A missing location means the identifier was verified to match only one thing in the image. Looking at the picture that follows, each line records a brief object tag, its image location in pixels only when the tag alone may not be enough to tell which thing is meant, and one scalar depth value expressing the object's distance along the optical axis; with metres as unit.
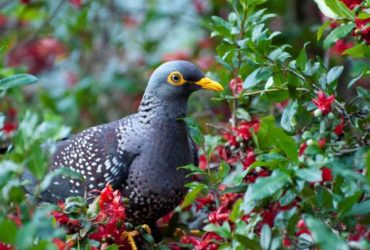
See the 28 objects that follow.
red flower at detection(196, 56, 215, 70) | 12.81
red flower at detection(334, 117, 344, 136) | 5.75
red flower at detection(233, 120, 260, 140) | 6.68
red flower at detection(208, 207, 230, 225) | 5.66
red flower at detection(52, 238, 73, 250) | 4.90
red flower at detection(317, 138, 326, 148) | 5.25
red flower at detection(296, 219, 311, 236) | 4.95
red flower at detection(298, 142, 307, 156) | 5.53
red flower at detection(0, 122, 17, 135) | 8.01
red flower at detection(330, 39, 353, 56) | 7.96
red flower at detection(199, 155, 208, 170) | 7.76
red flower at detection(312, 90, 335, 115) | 5.50
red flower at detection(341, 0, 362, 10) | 5.92
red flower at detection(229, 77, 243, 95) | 7.25
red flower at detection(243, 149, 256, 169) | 6.31
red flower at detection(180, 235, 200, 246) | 5.76
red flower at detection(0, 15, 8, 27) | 13.16
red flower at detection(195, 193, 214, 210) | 7.06
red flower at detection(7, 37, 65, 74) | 13.75
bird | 7.20
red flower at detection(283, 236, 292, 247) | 4.61
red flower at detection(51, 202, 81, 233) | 5.39
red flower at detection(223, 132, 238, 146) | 6.80
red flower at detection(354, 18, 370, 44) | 5.43
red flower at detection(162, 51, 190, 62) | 12.77
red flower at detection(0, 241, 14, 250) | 4.83
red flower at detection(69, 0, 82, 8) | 11.19
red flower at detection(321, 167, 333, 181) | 4.73
